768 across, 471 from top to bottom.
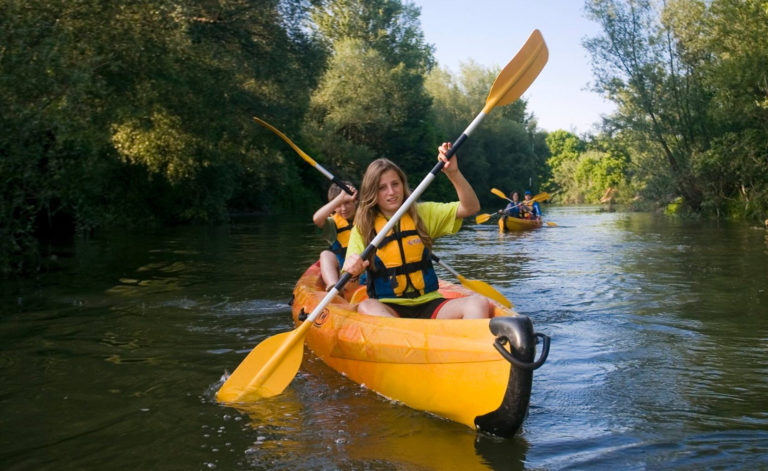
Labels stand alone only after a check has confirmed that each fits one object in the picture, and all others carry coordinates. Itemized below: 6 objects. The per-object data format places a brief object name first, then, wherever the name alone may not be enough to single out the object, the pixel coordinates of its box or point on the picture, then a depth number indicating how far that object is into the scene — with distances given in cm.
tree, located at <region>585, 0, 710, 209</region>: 1895
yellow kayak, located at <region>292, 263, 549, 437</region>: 282
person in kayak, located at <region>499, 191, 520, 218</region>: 1577
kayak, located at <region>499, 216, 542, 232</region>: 1532
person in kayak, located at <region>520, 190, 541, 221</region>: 1673
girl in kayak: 367
